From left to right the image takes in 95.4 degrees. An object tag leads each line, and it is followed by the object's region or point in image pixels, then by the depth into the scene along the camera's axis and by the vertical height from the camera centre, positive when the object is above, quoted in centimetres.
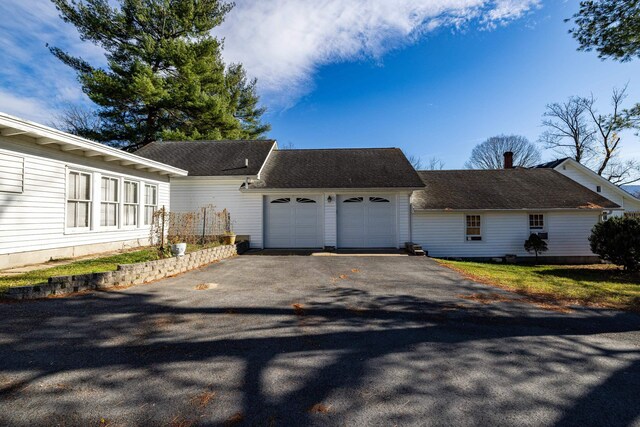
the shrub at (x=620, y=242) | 1020 -77
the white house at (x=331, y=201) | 1056 +87
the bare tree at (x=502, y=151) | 4194 +1010
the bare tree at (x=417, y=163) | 4486 +887
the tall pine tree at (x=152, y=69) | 1847 +1034
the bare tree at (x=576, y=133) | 3049 +932
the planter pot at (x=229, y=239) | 1212 -82
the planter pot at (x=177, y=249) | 791 -81
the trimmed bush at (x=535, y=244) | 1337 -109
